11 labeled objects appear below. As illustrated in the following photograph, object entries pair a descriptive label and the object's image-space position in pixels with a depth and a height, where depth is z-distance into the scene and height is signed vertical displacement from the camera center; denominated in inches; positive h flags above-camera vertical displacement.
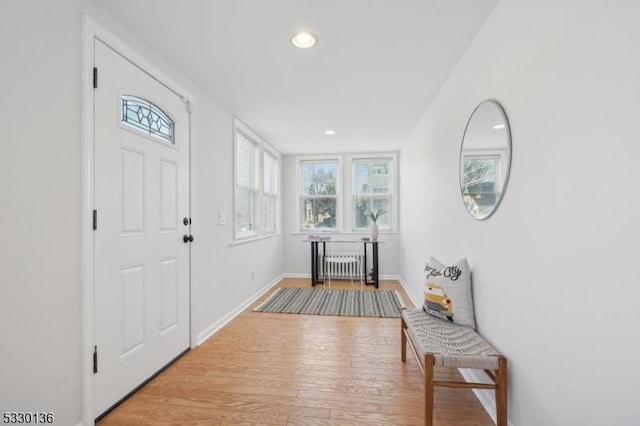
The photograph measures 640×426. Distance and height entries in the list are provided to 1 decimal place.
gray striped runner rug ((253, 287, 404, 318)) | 131.4 -46.2
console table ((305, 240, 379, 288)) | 180.7 -30.5
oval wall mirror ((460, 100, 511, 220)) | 57.7 +13.4
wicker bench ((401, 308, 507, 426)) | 53.6 -28.5
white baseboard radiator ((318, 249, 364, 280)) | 192.9 -36.8
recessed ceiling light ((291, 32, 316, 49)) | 71.7 +47.1
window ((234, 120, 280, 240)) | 139.8 +18.2
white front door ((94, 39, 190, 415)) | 62.4 -2.8
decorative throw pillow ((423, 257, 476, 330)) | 70.3 -21.0
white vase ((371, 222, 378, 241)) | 184.1 -11.0
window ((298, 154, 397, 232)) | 205.9 +19.8
